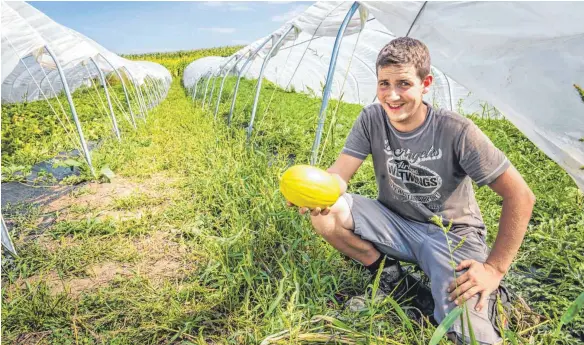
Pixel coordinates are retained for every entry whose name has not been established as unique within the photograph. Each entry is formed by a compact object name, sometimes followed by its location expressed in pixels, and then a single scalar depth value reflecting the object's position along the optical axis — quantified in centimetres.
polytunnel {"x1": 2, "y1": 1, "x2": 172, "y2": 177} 343
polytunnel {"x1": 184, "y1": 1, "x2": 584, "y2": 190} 179
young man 179
